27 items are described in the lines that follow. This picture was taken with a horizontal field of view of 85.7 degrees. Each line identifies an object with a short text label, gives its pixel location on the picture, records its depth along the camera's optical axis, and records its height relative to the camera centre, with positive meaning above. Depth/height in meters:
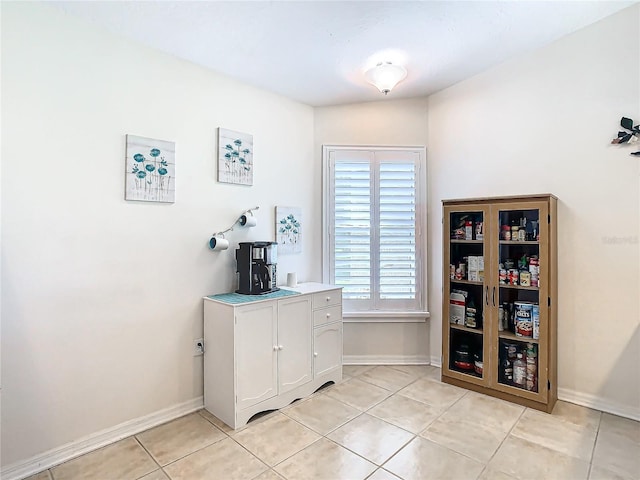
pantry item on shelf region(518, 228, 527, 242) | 2.70 +0.04
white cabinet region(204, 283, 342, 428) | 2.40 -0.83
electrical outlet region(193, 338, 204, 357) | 2.65 -0.82
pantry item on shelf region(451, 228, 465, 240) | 3.04 +0.06
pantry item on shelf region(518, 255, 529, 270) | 2.70 -0.17
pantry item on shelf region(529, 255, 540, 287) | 2.62 -0.22
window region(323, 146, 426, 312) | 3.49 +0.10
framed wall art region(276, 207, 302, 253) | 3.28 +0.11
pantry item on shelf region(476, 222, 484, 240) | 2.89 +0.08
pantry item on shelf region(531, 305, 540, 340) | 2.60 -0.61
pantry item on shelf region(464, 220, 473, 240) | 2.99 +0.09
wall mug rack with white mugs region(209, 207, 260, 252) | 2.67 +0.09
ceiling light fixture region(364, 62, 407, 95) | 2.68 +1.31
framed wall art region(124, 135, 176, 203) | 2.33 +0.49
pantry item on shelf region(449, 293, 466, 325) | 3.04 -0.60
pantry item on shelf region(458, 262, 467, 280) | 3.03 -0.25
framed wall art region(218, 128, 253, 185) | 2.82 +0.71
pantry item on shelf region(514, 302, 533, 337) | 2.66 -0.61
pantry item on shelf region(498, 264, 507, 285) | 2.77 -0.28
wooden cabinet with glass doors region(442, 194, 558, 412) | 2.57 -0.46
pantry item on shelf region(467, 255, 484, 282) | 2.91 -0.23
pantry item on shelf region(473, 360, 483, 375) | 2.89 -1.06
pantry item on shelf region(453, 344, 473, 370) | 2.99 -1.03
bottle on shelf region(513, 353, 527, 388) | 2.67 -1.03
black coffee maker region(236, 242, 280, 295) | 2.71 -0.22
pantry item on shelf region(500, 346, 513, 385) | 2.74 -1.03
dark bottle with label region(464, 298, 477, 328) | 2.97 -0.65
